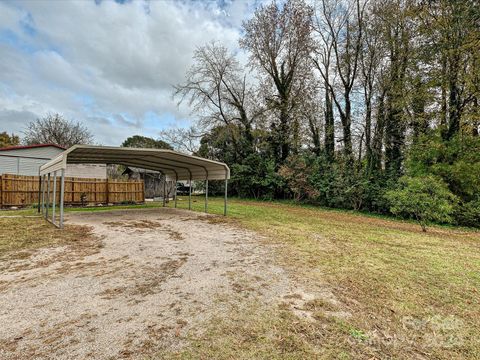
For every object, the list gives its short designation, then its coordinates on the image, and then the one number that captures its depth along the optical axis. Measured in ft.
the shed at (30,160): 49.83
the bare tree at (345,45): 49.02
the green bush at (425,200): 26.02
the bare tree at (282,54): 56.34
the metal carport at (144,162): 24.61
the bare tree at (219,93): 63.87
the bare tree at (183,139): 72.38
